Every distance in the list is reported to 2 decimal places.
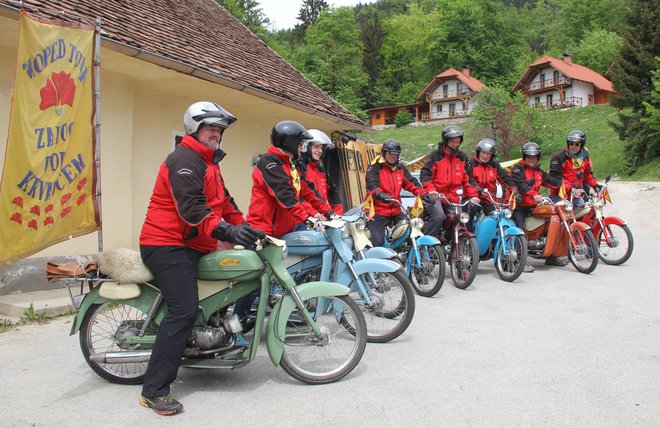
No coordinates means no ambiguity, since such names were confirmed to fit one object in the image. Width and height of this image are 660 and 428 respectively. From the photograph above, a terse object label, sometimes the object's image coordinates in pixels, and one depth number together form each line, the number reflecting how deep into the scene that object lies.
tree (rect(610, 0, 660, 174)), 29.39
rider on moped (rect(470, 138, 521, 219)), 8.75
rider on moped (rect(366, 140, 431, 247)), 7.51
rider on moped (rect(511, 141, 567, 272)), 8.98
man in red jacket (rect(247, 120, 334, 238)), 5.07
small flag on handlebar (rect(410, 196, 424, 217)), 7.50
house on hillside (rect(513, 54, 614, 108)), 62.81
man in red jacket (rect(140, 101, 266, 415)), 3.71
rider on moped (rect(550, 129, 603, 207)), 9.50
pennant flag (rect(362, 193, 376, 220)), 7.41
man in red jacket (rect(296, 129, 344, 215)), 6.47
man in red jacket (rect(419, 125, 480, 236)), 8.23
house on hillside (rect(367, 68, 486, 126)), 72.00
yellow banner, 4.73
